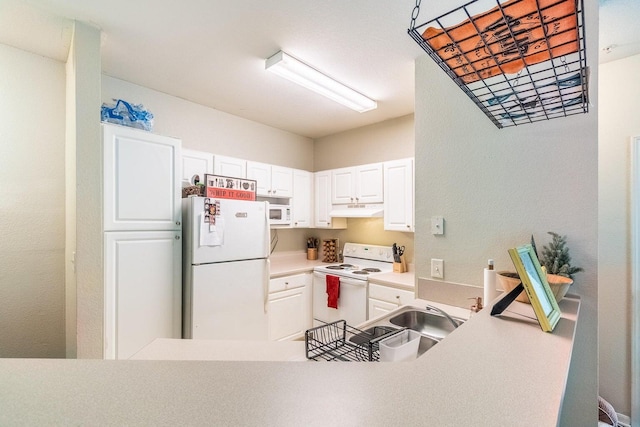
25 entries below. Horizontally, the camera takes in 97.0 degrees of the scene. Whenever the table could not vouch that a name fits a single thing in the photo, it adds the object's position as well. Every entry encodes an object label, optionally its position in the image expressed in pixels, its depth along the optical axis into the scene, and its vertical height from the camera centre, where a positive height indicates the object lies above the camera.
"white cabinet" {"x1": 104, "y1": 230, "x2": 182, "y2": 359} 1.95 -0.56
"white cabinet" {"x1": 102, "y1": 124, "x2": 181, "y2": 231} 1.98 +0.25
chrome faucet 1.37 -0.51
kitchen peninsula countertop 0.45 -0.32
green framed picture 0.91 -0.25
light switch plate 1.82 -0.07
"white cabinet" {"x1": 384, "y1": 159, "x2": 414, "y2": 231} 2.91 +0.21
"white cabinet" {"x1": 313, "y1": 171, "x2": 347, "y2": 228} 3.71 +0.15
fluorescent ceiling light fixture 2.10 +1.12
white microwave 3.31 +0.00
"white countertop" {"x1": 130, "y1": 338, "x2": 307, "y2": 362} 1.09 -0.56
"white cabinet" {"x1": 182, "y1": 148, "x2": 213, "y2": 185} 2.75 +0.49
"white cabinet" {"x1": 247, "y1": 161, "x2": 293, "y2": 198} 3.27 +0.43
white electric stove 2.87 -0.69
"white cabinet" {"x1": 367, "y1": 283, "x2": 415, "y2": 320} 2.53 -0.78
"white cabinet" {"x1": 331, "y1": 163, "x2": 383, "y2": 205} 3.21 +0.36
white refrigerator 2.34 -0.48
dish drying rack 0.95 -0.48
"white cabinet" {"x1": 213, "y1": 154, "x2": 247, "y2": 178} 2.96 +0.51
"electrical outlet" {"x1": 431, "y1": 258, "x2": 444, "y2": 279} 1.82 -0.35
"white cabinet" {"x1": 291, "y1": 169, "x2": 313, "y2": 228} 3.65 +0.20
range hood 3.17 +0.04
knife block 3.10 -0.57
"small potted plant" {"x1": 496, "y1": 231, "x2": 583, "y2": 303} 1.20 -0.26
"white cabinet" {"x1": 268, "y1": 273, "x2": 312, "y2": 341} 2.95 -1.00
